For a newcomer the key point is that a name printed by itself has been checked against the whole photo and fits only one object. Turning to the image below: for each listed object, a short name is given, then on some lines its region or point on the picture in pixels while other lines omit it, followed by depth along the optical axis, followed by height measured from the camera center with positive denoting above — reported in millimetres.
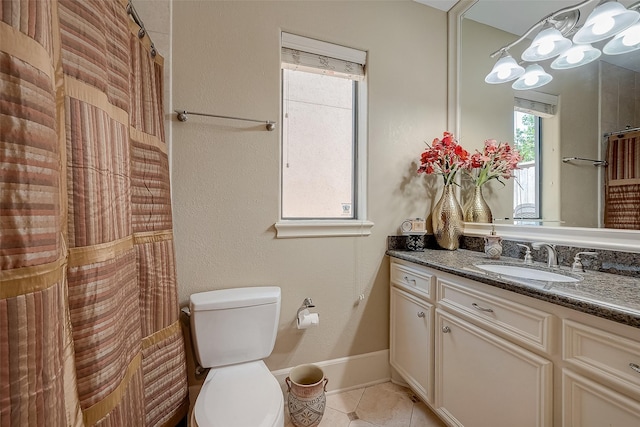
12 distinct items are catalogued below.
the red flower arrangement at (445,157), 1786 +349
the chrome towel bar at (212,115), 1378 +506
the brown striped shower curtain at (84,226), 475 -41
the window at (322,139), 1668 +471
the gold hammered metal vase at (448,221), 1806 -85
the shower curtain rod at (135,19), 1051 +784
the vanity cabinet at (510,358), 742 -543
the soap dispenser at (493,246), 1530 -218
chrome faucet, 1292 -234
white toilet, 1089 -668
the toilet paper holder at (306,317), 1529 -631
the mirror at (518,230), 1137 -114
